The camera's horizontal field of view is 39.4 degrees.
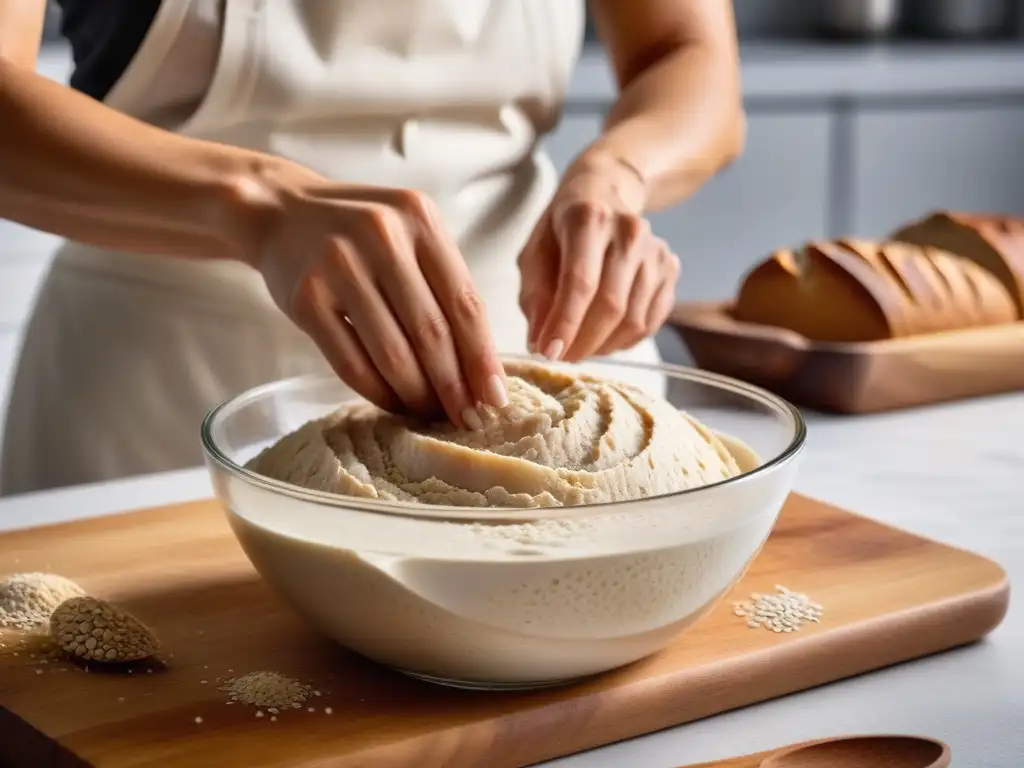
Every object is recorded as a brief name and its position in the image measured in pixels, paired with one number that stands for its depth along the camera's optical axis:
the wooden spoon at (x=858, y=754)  0.64
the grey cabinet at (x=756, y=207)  3.23
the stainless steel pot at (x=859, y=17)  3.57
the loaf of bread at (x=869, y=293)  1.49
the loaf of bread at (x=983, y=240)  1.59
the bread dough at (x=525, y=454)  0.72
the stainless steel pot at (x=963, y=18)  3.67
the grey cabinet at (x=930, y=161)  3.33
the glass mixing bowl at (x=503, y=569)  0.65
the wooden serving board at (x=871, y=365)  1.35
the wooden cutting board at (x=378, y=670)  0.68
